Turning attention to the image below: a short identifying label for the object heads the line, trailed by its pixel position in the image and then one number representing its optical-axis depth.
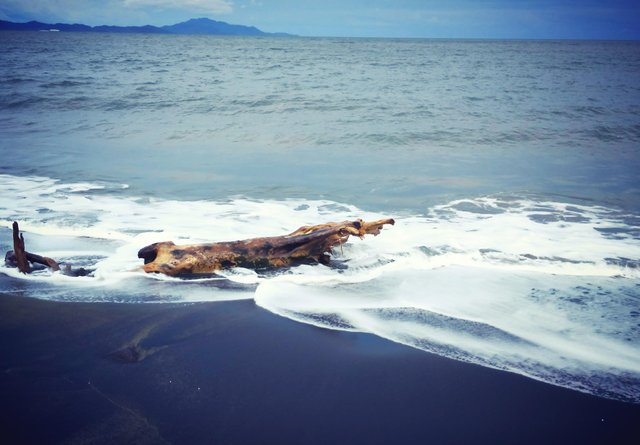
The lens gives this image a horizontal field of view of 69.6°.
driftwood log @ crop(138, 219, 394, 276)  4.30
